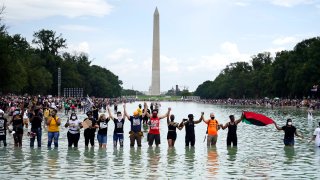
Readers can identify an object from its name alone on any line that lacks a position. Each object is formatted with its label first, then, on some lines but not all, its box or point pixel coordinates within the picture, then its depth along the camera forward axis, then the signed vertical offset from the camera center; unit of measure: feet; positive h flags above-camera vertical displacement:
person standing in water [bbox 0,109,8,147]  53.52 -2.88
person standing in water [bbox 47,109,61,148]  53.32 -2.99
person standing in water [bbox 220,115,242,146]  55.74 -3.83
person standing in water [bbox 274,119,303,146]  56.30 -3.92
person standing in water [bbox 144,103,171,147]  54.25 -3.33
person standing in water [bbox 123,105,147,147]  53.91 -3.28
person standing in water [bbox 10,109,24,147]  55.01 -2.95
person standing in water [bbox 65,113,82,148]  53.25 -3.36
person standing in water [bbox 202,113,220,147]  56.02 -3.52
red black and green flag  59.97 -2.31
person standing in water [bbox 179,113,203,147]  55.47 -3.38
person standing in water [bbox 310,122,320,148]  56.27 -4.28
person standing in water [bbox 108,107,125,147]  53.98 -3.29
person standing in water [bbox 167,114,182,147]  55.12 -3.50
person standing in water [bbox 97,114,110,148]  54.15 -3.40
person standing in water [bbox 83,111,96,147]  54.38 -3.58
